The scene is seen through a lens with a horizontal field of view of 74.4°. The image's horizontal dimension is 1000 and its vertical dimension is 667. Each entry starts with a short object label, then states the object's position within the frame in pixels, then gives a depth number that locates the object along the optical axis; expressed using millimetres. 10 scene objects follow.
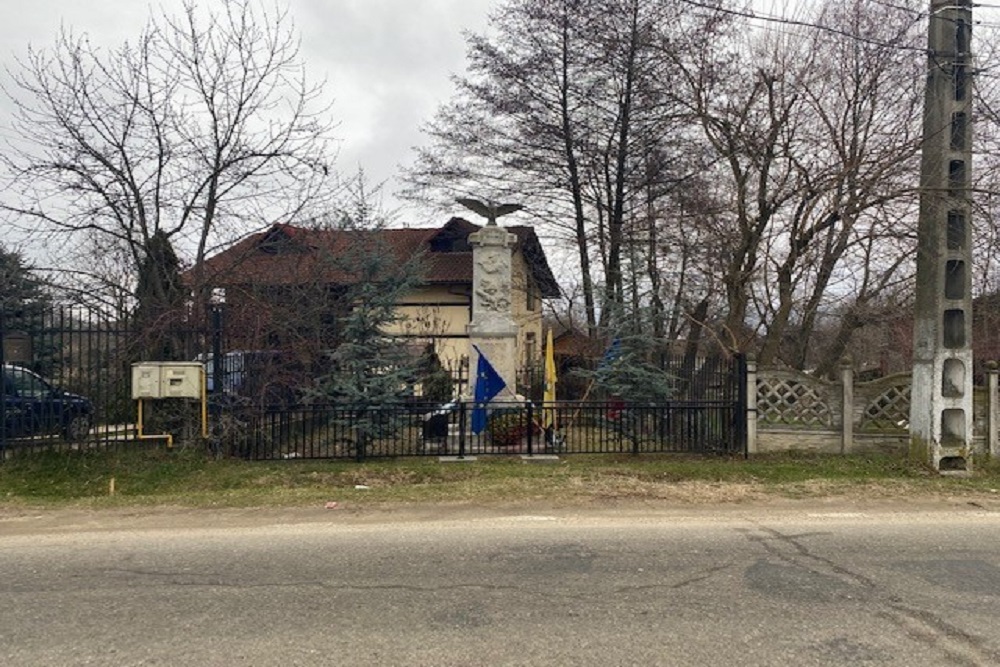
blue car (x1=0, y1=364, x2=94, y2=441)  8766
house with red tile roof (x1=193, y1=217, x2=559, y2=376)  9914
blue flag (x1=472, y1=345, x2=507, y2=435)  10492
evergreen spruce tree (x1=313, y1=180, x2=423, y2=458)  9711
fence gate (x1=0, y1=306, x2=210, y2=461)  8695
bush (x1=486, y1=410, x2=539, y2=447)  10297
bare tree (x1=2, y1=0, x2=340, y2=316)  9602
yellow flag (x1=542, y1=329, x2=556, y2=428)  11992
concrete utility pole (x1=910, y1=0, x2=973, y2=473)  8586
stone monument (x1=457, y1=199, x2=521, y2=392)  11211
